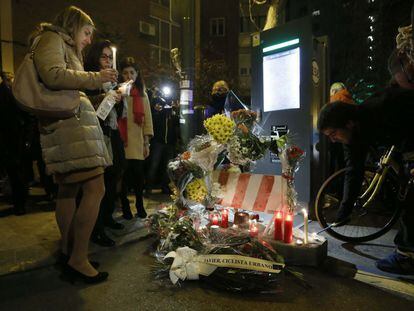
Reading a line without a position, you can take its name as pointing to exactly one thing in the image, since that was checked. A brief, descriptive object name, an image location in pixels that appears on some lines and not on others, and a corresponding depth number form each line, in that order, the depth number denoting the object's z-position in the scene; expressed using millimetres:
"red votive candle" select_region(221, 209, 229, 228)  4121
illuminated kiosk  5102
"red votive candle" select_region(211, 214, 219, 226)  4121
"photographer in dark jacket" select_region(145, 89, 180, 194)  7086
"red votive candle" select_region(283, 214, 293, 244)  3588
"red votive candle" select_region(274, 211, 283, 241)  3639
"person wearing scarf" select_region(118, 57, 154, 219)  4695
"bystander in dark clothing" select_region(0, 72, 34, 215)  5230
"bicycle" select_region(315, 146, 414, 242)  4059
